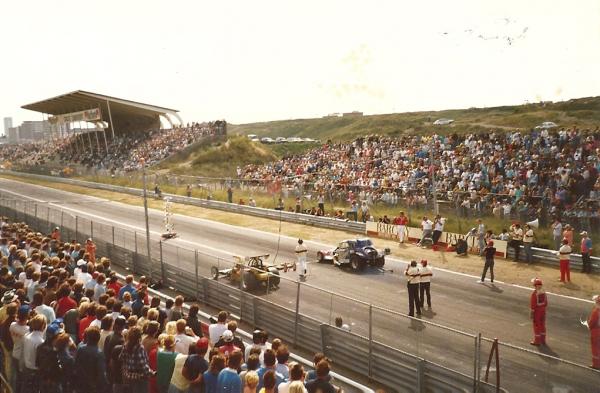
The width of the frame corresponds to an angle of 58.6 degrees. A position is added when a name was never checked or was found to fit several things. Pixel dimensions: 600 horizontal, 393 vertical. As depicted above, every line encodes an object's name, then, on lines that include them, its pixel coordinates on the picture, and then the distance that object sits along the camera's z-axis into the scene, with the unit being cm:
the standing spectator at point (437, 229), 2716
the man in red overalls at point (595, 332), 1207
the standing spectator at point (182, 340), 895
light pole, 1977
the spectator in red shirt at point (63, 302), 1095
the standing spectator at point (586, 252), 2095
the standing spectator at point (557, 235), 2288
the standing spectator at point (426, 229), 2755
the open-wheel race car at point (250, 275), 1867
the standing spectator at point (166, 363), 843
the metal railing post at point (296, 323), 1371
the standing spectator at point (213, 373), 756
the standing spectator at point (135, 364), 838
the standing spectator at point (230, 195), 4369
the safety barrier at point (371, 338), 976
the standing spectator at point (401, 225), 2862
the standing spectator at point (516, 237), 2369
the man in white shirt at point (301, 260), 2170
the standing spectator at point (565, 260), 1981
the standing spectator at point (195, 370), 778
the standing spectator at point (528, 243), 2313
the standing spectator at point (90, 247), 2141
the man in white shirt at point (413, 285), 1670
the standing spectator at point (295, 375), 712
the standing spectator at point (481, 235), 2491
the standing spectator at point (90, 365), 832
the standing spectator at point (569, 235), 2108
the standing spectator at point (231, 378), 737
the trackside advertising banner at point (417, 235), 2472
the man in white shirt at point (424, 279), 1681
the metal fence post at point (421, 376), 1055
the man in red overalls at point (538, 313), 1358
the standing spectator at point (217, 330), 1030
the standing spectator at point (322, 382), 754
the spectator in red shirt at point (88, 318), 974
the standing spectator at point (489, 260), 1961
